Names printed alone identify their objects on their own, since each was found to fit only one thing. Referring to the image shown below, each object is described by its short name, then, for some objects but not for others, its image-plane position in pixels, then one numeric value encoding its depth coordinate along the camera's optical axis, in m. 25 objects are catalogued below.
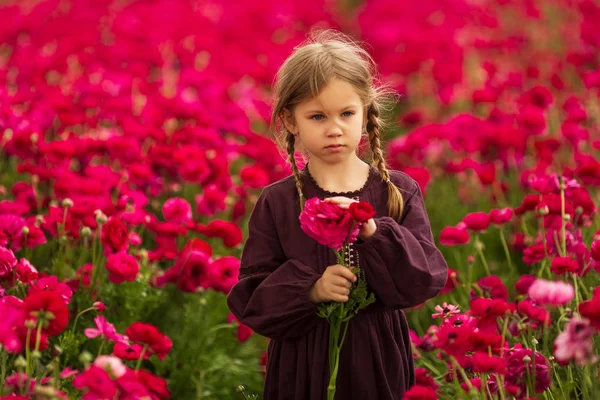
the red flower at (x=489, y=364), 4.00
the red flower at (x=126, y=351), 4.40
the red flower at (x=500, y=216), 6.27
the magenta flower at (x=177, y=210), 6.94
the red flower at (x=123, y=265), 5.79
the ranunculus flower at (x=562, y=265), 4.93
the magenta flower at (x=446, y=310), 4.91
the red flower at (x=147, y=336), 4.47
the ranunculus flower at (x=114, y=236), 5.98
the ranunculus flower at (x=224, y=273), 6.27
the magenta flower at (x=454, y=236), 6.34
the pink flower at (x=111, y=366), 3.69
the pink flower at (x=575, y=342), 3.65
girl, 4.45
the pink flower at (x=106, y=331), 4.65
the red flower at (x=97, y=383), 3.49
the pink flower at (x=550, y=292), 3.94
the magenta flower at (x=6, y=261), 5.28
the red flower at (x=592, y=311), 3.80
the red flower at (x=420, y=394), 4.04
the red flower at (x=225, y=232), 6.63
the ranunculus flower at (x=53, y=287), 4.90
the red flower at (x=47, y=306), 4.20
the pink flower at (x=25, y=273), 5.25
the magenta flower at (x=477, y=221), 6.35
